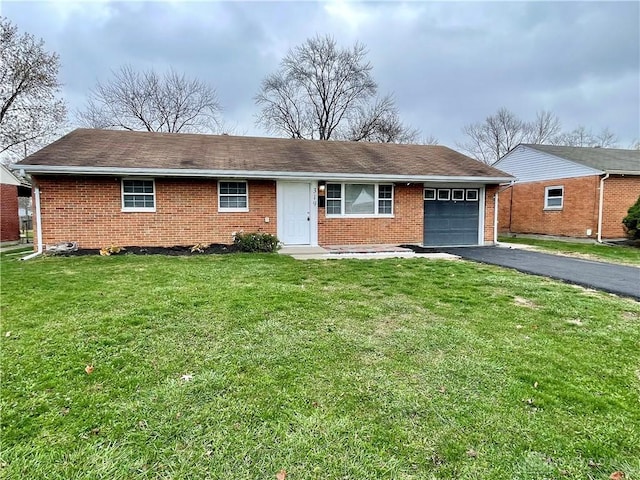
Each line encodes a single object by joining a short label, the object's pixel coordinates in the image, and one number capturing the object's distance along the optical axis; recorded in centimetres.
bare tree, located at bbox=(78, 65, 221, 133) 2466
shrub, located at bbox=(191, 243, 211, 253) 1040
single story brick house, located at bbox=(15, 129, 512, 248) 1021
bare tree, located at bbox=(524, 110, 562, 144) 3638
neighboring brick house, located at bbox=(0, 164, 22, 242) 1476
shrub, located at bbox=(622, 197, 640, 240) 1322
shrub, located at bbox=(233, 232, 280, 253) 1062
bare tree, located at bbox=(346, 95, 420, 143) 2906
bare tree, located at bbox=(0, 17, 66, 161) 2016
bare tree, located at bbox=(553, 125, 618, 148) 3731
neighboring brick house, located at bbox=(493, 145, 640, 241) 1459
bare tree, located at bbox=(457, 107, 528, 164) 3653
